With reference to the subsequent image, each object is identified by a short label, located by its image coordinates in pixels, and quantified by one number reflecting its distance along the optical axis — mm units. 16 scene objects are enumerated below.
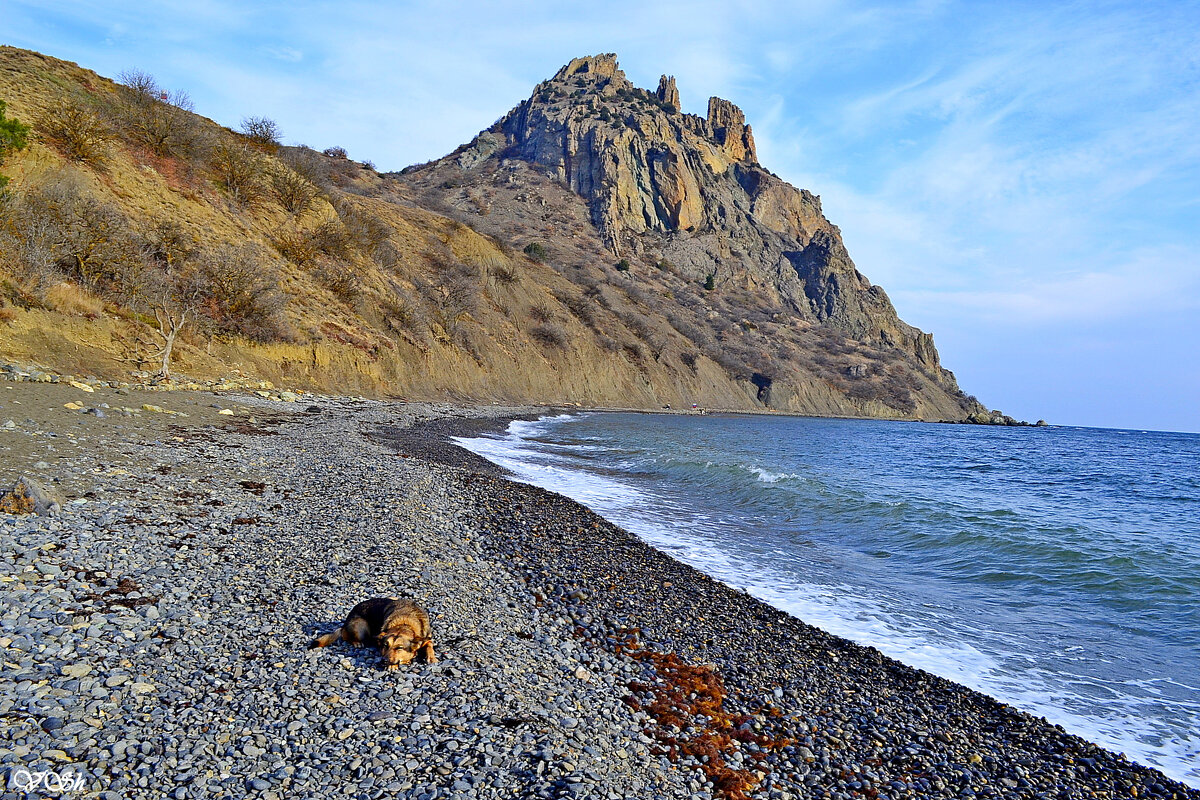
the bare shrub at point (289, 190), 37469
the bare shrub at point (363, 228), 41906
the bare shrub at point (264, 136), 40375
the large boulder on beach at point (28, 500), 7059
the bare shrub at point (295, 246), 34688
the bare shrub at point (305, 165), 40625
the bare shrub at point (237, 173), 34281
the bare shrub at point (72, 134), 25453
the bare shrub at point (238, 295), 26703
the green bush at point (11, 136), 22281
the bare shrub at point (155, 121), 31156
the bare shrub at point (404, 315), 39812
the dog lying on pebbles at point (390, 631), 5406
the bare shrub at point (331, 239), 37938
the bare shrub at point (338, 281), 36500
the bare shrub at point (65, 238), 19250
